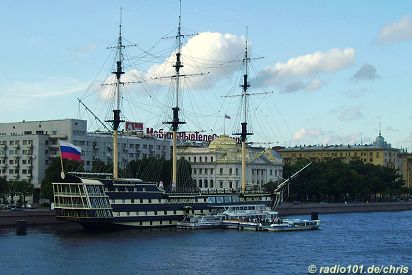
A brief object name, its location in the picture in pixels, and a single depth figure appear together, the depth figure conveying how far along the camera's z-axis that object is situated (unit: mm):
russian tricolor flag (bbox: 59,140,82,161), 97375
